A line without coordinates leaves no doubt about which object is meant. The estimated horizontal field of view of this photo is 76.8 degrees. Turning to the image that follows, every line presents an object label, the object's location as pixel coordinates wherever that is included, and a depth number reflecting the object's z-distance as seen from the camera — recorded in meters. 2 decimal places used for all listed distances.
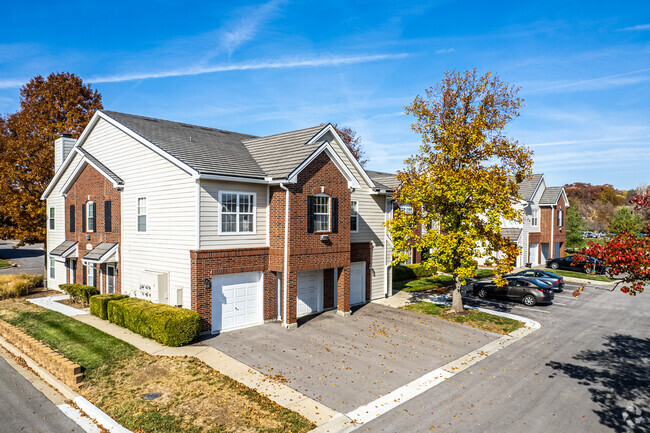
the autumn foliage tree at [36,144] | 28.89
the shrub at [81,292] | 20.72
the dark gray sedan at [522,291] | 22.34
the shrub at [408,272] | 29.20
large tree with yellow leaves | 18.09
